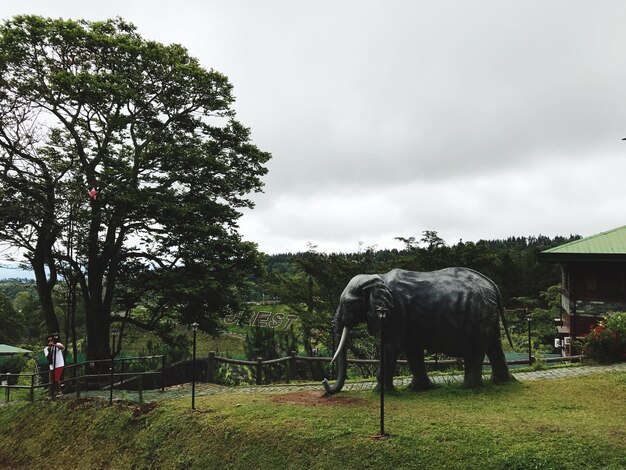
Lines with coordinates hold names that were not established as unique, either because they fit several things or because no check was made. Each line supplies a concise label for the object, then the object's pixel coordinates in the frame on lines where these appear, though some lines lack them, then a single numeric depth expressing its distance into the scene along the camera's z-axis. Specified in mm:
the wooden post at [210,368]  18000
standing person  15391
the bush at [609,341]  15453
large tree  18531
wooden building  19781
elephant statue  11781
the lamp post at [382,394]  8991
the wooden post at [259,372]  17594
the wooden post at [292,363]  18297
